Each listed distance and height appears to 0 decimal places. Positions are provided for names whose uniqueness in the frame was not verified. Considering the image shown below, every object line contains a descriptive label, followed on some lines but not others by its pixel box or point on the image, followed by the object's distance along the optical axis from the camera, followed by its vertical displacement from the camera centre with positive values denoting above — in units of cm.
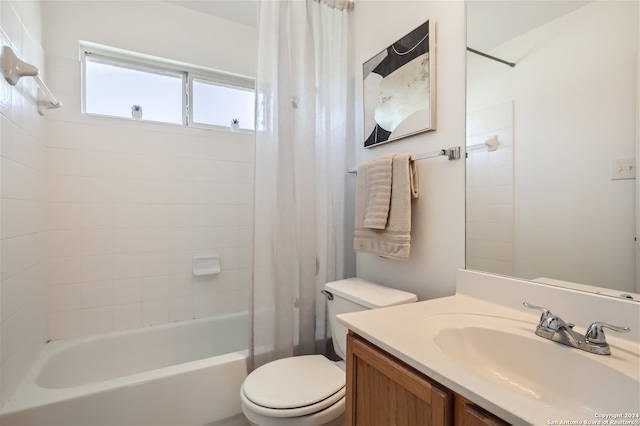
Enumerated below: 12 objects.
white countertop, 48 -32
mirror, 81 +23
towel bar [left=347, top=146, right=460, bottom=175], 120 +25
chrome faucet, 68 -29
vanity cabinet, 58 -41
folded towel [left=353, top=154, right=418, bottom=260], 128 +0
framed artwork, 128 +60
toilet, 109 -70
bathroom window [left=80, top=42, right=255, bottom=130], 191 +87
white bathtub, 118 -82
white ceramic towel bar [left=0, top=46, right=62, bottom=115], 112 +56
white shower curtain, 150 +24
